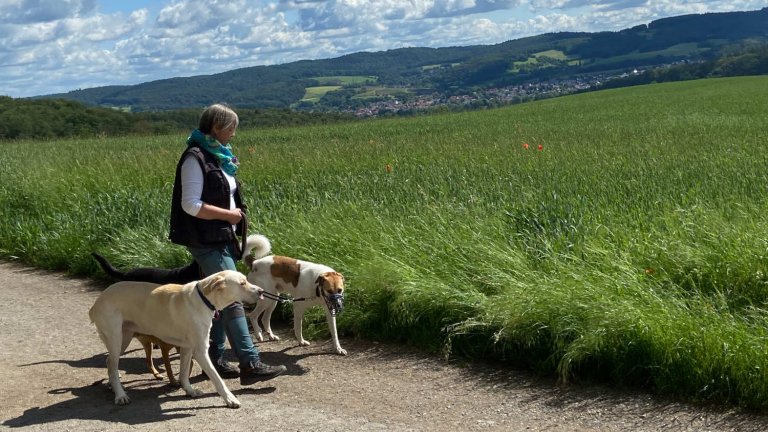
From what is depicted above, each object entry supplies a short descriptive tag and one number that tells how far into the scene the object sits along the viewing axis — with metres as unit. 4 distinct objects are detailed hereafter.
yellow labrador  5.82
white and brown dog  7.05
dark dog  6.93
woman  6.22
